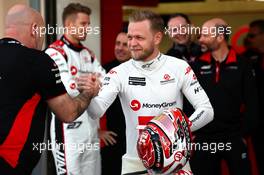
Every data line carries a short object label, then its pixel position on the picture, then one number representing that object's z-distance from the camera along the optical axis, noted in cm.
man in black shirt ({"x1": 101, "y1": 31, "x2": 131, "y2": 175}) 1209
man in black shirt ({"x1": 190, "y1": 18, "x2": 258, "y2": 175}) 1102
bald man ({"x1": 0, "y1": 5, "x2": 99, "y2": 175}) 712
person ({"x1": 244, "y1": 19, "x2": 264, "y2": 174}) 1354
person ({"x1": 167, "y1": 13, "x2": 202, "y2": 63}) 1209
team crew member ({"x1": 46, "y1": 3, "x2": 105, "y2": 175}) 1110
